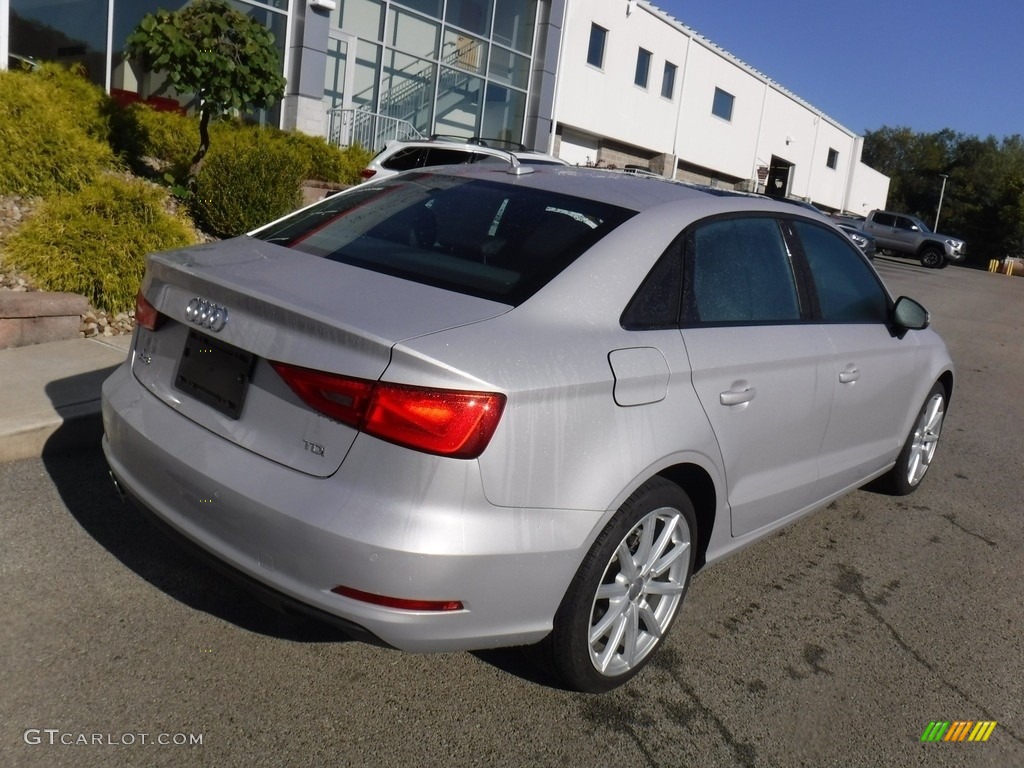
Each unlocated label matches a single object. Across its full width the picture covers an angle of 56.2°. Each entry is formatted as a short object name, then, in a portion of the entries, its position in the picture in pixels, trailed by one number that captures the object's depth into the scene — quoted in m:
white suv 13.23
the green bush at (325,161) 12.66
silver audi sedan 2.46
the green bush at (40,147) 8.02
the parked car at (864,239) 26.88
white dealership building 14.50
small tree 9.34
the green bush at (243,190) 8.74
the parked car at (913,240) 33.94
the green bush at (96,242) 6.59
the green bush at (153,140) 10.57
